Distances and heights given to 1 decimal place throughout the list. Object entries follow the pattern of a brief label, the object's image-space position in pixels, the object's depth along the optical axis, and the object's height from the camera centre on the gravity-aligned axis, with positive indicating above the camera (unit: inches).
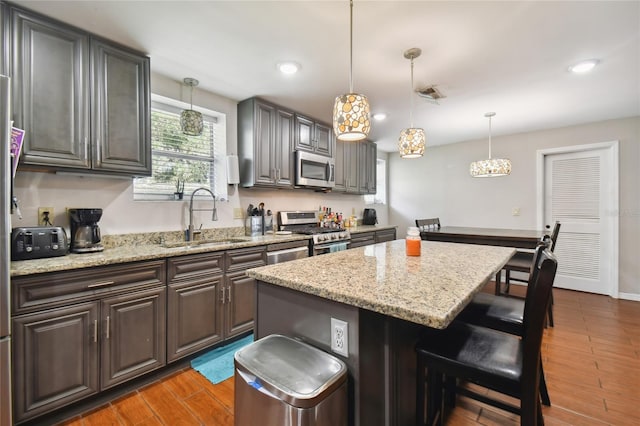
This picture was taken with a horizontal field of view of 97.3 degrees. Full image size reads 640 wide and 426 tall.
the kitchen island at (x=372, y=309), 36.4 -14.0
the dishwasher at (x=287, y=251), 106.1 -15.6
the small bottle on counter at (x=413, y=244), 68.9 -7.9
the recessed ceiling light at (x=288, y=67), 90.6 +47.6
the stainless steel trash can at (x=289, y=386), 32.9 -21.5
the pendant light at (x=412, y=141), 87.2 +21.9
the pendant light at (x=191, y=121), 100.3 +32.4
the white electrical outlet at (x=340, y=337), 39.4 -17.8
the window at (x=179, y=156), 100.9 +21.9
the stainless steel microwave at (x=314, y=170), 134.2 +21.2
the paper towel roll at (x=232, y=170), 115.2 +17.1
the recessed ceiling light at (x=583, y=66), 89.2 +47.3
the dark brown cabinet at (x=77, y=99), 65.6 +29.4
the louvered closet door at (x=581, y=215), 149.6 -1.9
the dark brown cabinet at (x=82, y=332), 56.8 -27.4
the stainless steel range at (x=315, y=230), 126.3 -9.0
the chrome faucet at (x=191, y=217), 102.7 -2.1
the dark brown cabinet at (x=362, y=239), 150.4 -15.2
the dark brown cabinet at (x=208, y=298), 79.6 -26.9
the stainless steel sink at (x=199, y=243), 95.9 -11.2
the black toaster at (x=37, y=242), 62.9 -7.1
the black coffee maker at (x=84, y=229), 74.9 -4.7
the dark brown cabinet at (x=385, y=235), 173.0 -14.9
